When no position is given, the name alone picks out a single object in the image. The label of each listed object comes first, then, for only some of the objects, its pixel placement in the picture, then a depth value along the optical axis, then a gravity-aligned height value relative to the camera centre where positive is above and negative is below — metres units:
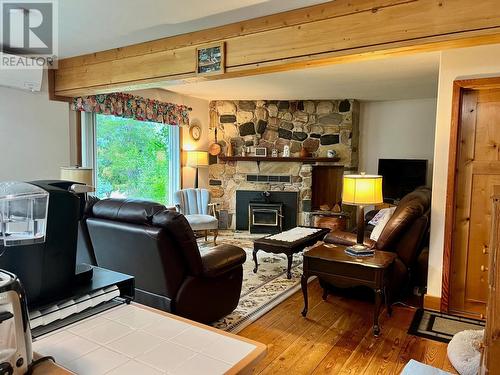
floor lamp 6.25 +0.03
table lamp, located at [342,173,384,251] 2.96 -0.21
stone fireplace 6.47 +0.43
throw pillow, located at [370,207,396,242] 3.57 -0.61
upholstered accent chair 5.70 -0.67
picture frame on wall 2.94 +0.84
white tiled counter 0.92 -0.51
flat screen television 5.90 -0.16
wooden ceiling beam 2.05 +0.85
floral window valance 4.59 +0.73
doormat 2.81 -1.28
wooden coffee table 3.95 -0.92
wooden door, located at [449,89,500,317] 3.01 -0.24
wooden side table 2.75 -0.82
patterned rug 3.02 -1.29
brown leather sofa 3.14 -0.63
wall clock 6.49 +0.52
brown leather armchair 2.43 -0.69
